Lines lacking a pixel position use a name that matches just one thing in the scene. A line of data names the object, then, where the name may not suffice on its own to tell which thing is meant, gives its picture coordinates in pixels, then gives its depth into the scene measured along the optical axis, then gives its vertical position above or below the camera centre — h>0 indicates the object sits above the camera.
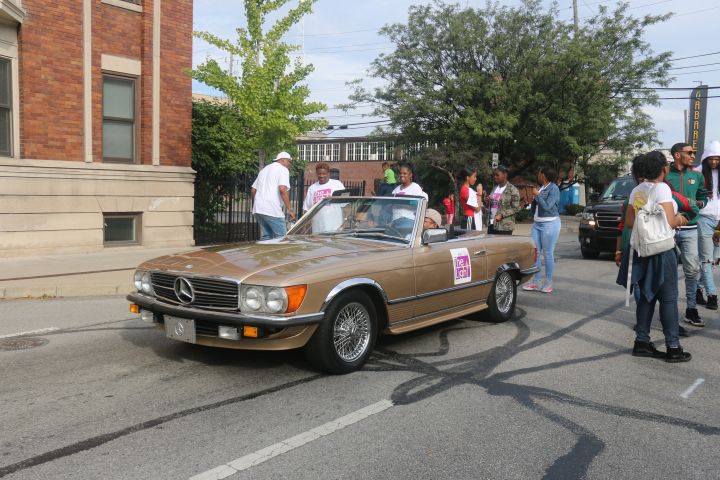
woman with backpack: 5.54 -0.56
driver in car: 6.26 -0.20
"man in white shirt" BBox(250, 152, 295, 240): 9.88 +0.04
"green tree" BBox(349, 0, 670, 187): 26.16 +4.95
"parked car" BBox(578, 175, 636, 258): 13.48 -0.46
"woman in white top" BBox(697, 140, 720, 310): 7.37 -0.05
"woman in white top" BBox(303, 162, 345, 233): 9.84 +0.18
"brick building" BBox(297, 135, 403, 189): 59.19 +4.05
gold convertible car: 4.59 -0.68
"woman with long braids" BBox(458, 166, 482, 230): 11.80 +0.09
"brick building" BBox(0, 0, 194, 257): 12.10 +1.39
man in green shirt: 6.80 +0.06
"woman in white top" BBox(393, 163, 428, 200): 8.24 +0.21
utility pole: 31.77 +9.48
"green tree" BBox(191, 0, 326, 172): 13.65 +2.48
